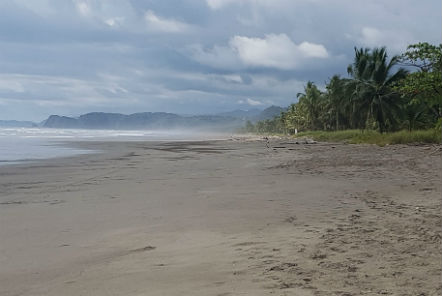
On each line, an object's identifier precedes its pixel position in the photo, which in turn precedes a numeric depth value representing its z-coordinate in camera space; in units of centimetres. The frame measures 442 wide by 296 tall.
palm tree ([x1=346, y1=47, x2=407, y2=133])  3609
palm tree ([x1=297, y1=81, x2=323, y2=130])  6488
